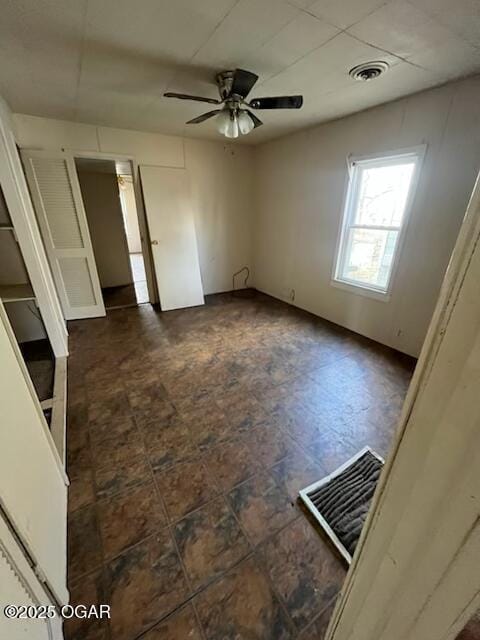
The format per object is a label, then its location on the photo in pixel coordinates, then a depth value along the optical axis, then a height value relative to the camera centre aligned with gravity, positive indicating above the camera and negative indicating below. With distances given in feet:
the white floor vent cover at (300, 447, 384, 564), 4.27 -4.71
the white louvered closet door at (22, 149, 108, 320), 10.27 -0.75
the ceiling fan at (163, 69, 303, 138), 6.29 +2.50
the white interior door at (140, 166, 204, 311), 12.37 -1.10
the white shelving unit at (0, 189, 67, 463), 6.81 -3.53
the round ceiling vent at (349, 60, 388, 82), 6.19 +3.18
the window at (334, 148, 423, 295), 8.80 -0.15
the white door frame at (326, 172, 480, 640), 1.05 -1.19
